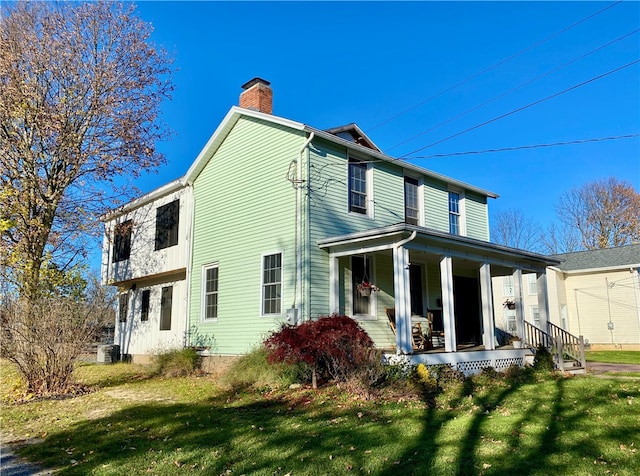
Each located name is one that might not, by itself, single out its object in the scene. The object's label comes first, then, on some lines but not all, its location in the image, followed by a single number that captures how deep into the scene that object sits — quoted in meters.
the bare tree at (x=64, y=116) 12.91
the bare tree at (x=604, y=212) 32.44
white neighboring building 21.51
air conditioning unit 17.61
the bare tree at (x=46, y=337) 9.74
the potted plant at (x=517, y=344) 12.32
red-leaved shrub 8.52
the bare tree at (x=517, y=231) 39.06
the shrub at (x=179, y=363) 12.80
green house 11.02
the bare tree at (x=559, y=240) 35.72
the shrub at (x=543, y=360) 11.88
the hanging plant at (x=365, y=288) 11.59
